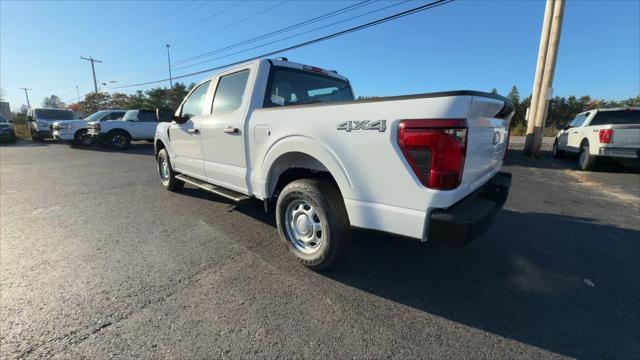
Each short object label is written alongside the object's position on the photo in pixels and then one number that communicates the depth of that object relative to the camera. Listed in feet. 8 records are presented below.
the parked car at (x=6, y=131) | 55.77
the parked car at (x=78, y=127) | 45.57
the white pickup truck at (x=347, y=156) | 6.13
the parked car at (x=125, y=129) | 42.70
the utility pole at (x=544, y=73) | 34.12
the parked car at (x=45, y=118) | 53.10
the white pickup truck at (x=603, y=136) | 23.94
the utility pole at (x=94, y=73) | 146.72
